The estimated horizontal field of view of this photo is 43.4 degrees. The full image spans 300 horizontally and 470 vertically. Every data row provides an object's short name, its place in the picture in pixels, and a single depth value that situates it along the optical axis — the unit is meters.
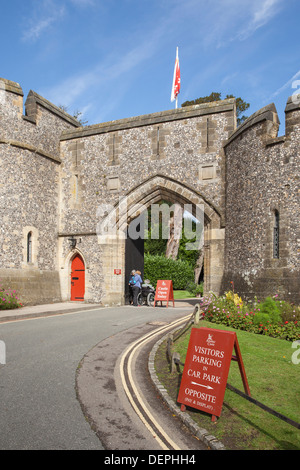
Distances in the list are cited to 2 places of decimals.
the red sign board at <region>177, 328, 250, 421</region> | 4.59
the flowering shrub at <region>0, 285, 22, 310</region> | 14.08
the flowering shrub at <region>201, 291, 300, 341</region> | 9.46
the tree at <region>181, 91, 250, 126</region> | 32.78
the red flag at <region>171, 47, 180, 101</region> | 18.64
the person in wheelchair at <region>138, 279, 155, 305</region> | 17.80
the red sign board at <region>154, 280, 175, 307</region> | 16.81
